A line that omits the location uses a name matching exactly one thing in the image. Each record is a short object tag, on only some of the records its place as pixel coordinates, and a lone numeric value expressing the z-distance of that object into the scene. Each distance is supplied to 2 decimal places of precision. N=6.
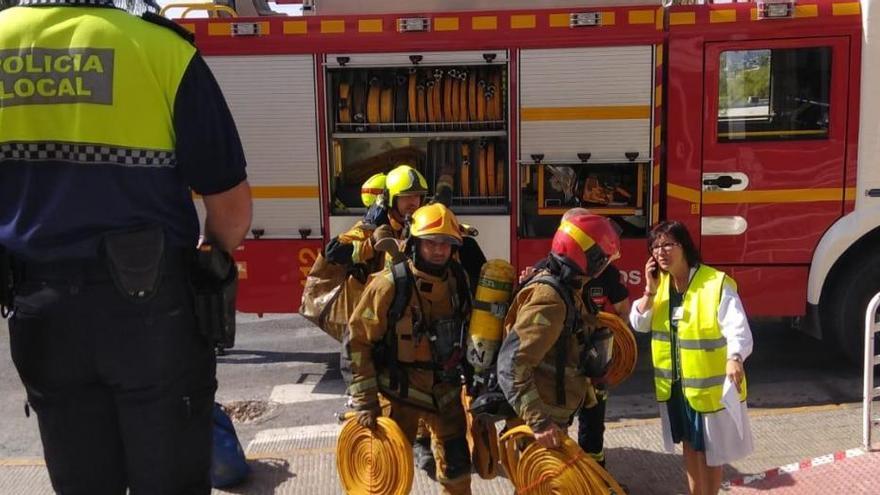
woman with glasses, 3.13
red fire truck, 5.37
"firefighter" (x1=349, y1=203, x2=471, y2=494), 3.19
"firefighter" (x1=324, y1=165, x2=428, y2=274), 4.23
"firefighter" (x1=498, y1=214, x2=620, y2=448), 2.89
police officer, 1.95
